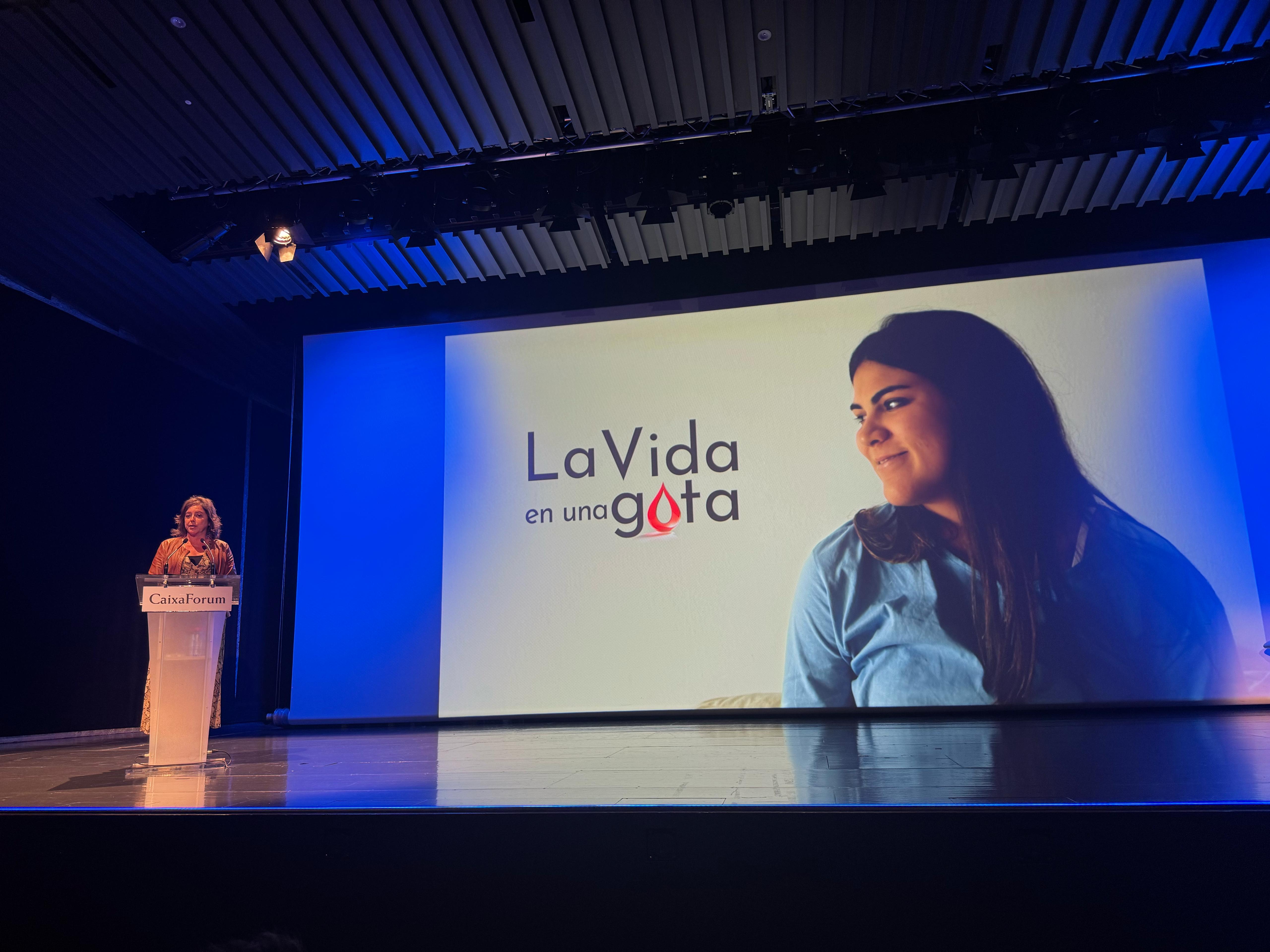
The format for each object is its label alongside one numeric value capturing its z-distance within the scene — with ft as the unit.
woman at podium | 14.76
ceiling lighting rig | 14.43
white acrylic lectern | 10.57
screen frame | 16.66
